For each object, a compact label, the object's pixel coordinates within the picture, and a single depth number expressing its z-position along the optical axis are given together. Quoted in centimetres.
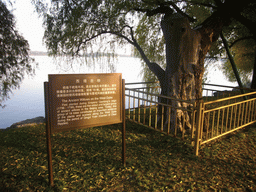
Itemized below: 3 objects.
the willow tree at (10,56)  695
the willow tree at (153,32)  599
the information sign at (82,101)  323
